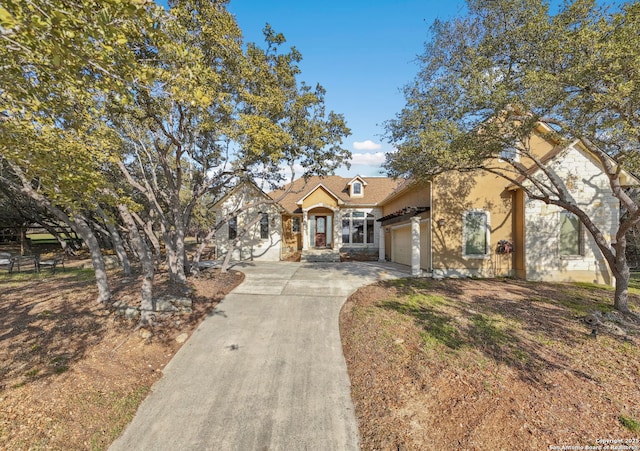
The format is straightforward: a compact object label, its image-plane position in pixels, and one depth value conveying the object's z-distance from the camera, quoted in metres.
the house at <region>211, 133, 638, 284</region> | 10.84
